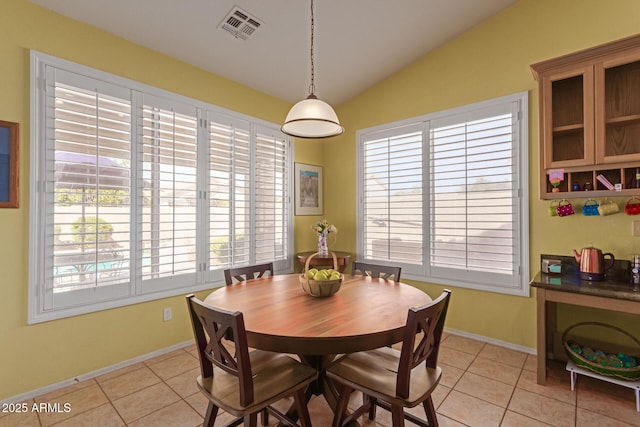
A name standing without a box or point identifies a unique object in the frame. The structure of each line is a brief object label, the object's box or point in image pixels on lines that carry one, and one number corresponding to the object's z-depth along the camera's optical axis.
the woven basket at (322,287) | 1.87
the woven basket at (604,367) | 2.06
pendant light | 2.01
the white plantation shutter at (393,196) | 3.52
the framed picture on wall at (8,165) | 2.03
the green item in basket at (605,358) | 2.17
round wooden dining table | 1.36
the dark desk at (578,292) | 1.99
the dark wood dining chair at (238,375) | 1.31
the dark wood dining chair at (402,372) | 1.37
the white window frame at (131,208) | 2.14
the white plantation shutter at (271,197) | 3.64
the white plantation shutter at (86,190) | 2.22
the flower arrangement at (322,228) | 3.72
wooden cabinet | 2.21
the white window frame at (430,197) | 2.80
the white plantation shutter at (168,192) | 2.70
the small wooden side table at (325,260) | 3.60
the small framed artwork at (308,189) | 4.14
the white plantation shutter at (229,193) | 3.17
